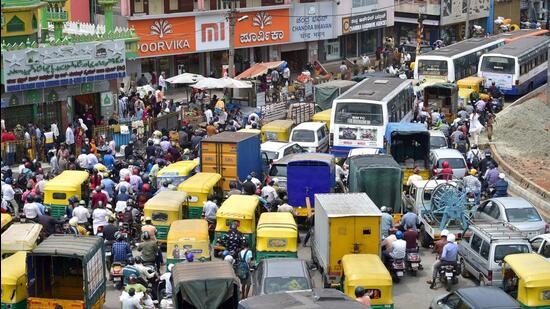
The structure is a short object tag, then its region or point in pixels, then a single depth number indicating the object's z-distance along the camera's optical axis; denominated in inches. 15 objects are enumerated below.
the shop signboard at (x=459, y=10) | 2800.2
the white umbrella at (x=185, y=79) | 1739.9
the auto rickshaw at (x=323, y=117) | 1584.6
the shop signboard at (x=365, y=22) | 2432.3
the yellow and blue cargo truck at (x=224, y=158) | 1222.9
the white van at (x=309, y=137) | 1433.3
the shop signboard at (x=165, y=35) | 1963.6
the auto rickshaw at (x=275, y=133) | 1493.6
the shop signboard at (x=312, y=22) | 2288.4
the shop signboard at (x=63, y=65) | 1424.7
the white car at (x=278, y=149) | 1336.1
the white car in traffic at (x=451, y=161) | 1273.4
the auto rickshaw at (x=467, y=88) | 1827.0
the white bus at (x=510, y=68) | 2020.2
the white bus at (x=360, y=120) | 1419.8
